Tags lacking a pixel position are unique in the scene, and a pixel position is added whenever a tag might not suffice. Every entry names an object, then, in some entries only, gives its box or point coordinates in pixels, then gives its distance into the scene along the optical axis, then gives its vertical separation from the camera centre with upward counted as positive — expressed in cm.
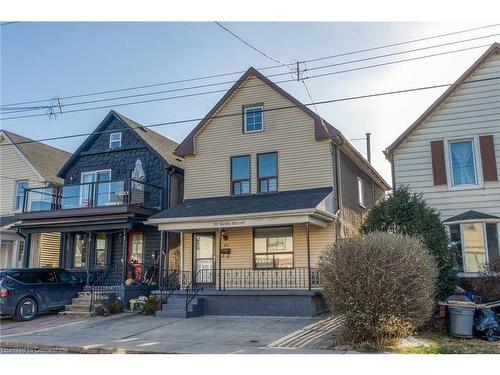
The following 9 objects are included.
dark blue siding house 1920 +294
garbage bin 1068 -110
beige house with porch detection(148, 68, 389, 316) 1592 +255
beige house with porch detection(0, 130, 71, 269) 2292 +440
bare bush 978 -31
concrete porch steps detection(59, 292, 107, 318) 1656 -106
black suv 1555 -47
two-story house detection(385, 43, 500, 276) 1438 +360
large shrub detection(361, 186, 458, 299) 1238 +128
